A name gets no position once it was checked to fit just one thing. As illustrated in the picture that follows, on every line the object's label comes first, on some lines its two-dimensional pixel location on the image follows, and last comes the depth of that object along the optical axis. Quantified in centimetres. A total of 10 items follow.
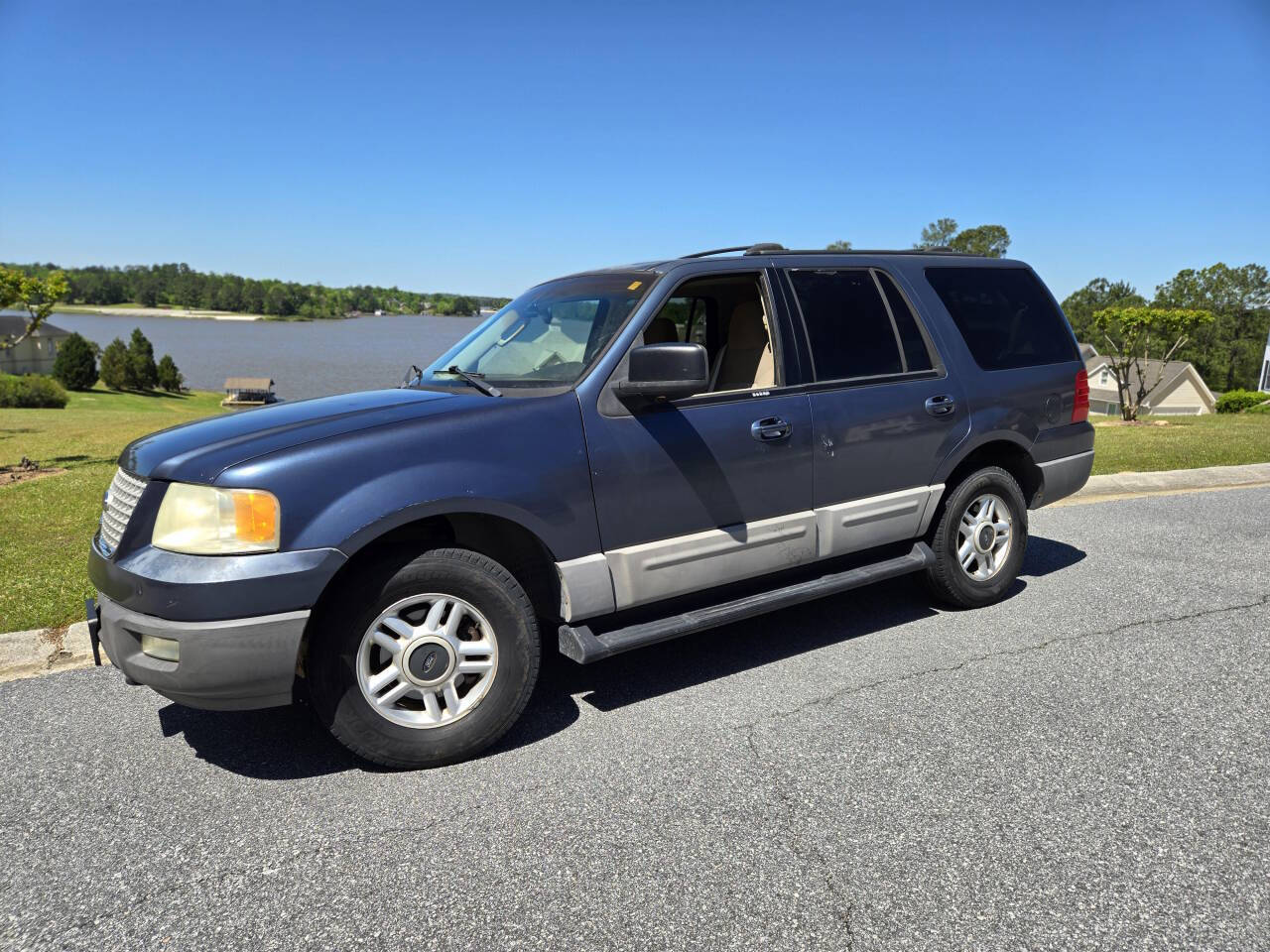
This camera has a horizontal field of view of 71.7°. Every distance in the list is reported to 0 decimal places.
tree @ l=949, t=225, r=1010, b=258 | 6311
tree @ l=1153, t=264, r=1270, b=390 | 8868
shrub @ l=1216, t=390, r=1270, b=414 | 3669
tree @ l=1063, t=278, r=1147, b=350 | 10492
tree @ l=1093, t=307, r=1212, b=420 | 2044
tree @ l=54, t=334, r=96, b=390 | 6062
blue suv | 316
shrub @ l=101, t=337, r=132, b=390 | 6512
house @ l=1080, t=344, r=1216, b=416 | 5553
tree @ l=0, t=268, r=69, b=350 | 1356
